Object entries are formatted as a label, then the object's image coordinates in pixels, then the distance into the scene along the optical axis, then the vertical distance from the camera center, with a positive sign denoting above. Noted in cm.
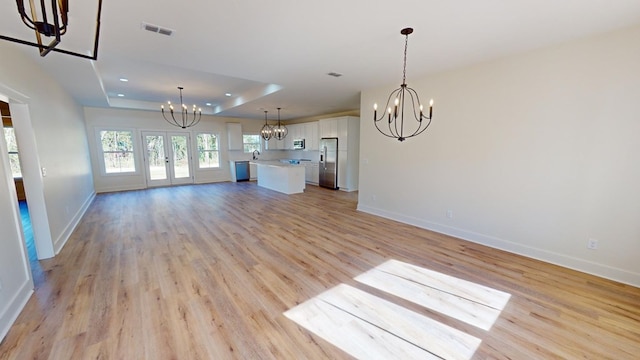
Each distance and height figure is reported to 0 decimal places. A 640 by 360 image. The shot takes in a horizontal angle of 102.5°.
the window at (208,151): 931 -19
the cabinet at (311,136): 886 +33
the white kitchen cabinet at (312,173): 912 -101
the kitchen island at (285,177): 737 -94
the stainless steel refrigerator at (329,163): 808 -57
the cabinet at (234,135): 953 +41
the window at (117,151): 761 -13
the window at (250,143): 1023 +11
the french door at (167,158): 836 -38
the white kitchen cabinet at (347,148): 773 -8
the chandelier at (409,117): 417 +47
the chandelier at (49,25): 79 +41
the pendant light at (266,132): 844 +45
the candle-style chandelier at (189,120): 861 +90
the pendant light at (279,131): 873 +50
